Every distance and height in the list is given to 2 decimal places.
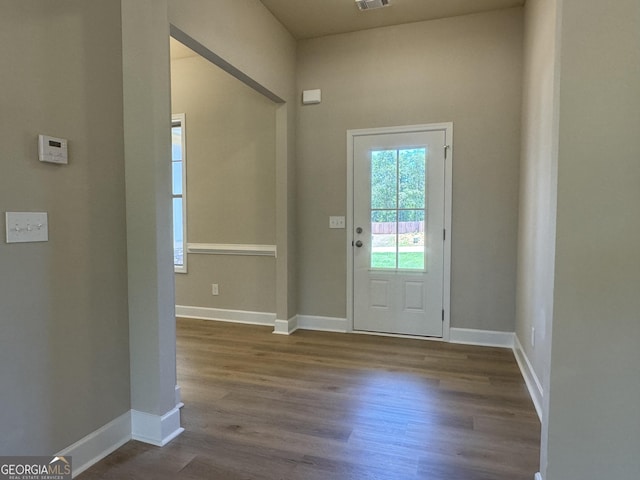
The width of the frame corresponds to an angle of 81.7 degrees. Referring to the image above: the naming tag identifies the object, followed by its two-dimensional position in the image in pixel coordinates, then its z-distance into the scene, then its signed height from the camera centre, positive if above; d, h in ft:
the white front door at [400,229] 11.44 -0.27
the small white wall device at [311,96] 12.33 +4.15
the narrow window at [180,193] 14.16 +1.05
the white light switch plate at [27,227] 4.72 -0.09
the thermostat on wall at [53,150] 5.03 +0.98
